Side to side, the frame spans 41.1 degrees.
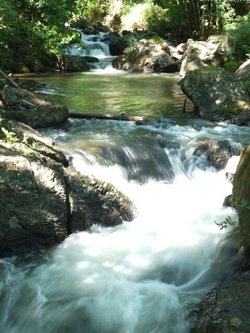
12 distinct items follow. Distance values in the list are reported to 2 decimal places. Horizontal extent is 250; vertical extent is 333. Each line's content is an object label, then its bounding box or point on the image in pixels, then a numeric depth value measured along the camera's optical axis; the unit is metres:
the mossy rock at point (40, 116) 7.34
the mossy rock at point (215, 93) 9.11
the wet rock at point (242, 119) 8.64
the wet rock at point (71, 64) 17.12
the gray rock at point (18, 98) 8.23
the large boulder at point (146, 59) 17.45
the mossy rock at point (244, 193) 3.41
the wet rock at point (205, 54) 15.27
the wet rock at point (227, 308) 2.53
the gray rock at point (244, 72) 10.56
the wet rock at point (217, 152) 6.80
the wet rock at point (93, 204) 4.50
